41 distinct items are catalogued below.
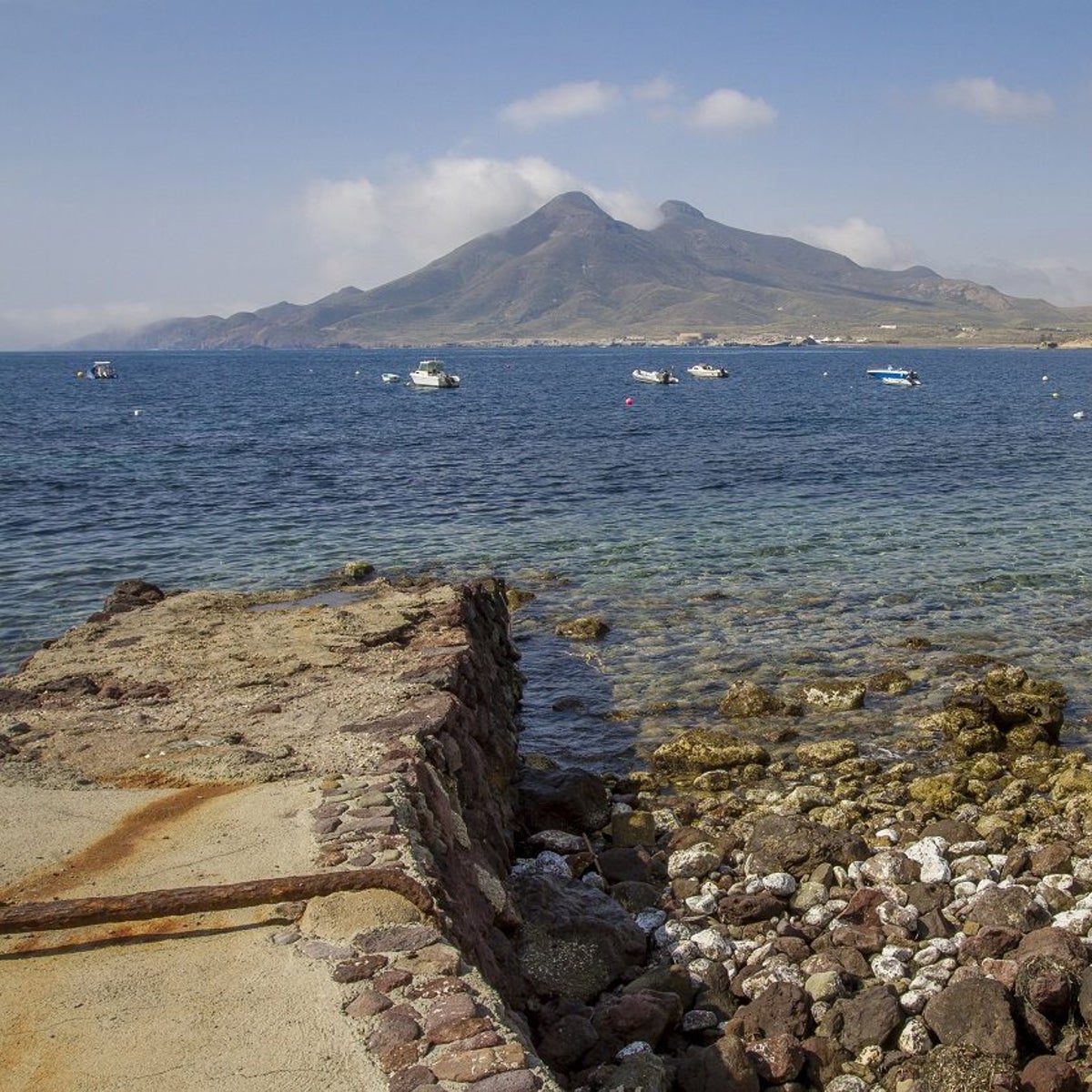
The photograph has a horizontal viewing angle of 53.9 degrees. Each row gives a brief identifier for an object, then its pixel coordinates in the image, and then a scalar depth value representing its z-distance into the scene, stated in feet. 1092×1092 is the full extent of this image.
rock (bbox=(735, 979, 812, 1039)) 37.14
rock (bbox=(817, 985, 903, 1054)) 36.40
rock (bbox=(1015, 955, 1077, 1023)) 36.19
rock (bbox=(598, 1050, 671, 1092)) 32.83
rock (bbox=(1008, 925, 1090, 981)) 38.52
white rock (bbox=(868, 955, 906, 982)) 40.09
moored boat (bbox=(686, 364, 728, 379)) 497.66
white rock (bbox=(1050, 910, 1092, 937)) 42.60
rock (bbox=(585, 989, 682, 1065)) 35.88
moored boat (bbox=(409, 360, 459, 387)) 440.45
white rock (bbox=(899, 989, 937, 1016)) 37.88
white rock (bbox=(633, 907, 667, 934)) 45.03
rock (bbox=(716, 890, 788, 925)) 45.47
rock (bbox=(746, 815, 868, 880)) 48.73
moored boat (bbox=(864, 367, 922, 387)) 443.73
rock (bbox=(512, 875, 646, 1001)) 39.50
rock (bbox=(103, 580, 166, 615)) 78.43
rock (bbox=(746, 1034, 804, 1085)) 35.19
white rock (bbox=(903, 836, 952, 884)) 47.09
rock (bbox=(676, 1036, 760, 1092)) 34.09
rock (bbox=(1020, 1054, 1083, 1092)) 33.09
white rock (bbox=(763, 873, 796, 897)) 47.01
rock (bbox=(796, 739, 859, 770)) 61.67
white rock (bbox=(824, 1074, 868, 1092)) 34.65
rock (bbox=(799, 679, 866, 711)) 70.03
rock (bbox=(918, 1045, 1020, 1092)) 32.94
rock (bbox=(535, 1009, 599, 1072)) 34.86
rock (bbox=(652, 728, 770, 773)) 61.87
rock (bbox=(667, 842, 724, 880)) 49.47
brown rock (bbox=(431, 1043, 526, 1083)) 25.43
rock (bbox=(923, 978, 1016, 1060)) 35.24
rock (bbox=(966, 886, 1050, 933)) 42.93
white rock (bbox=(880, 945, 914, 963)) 41.13
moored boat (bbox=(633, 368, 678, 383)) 457.68
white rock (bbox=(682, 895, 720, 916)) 46.34
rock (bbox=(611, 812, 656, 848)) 53.62
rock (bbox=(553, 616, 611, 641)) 86.02
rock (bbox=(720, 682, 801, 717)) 69.10
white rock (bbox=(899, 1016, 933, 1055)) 35.86
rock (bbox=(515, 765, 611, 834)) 55.36
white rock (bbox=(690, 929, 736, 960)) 42.57
